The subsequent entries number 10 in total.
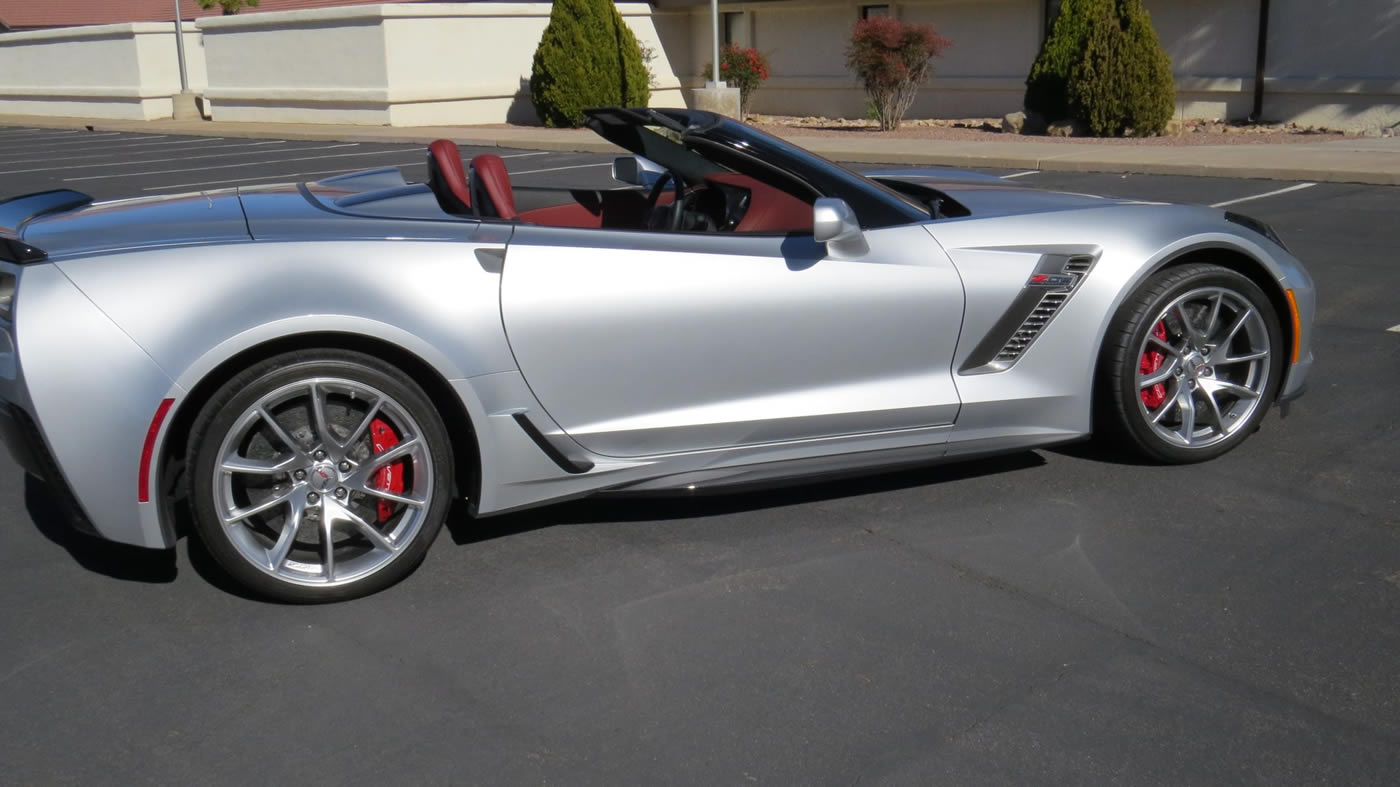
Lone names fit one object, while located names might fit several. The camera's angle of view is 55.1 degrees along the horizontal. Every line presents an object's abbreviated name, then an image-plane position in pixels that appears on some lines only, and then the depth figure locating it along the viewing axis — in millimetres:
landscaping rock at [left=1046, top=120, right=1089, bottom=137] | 19531
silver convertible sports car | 3701
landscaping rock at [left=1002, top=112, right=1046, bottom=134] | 20531
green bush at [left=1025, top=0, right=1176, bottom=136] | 18625
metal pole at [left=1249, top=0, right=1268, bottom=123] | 20297
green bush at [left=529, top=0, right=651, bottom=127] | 24500
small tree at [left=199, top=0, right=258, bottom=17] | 33938
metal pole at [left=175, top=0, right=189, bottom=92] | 30203
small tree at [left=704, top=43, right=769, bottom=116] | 25422
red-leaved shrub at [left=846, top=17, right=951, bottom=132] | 21688
